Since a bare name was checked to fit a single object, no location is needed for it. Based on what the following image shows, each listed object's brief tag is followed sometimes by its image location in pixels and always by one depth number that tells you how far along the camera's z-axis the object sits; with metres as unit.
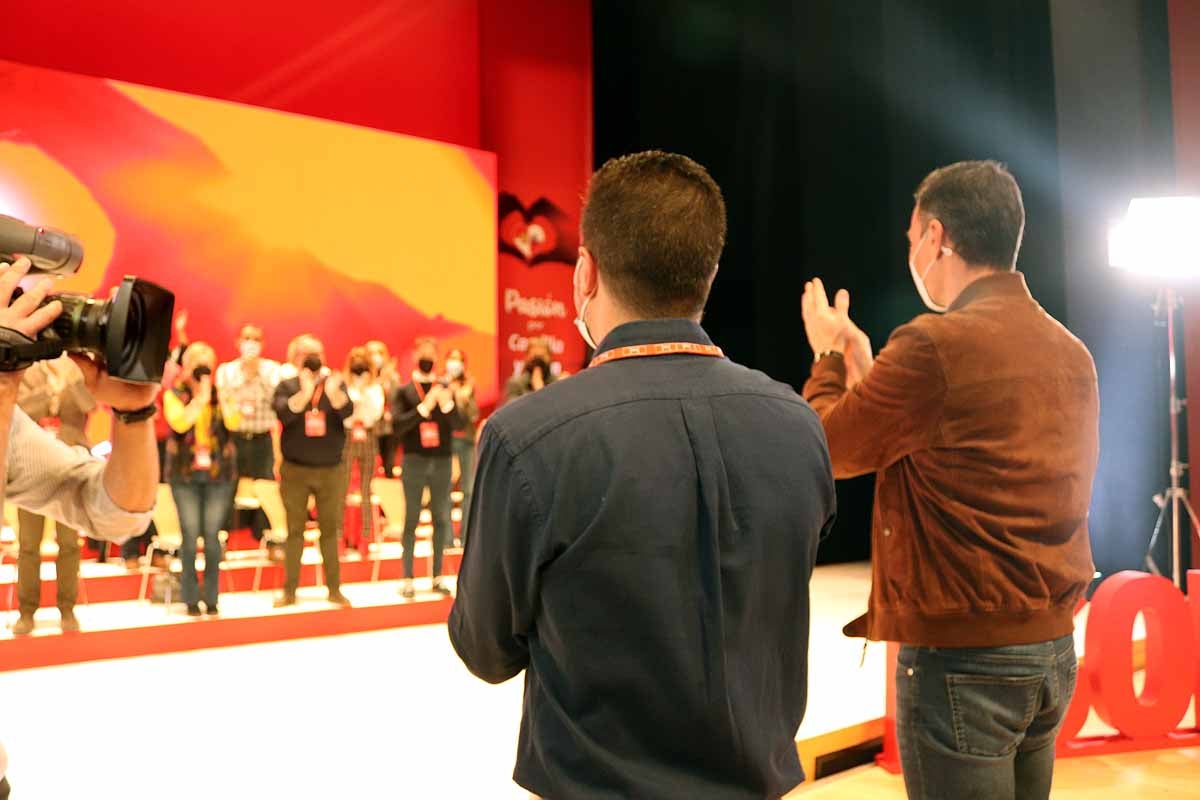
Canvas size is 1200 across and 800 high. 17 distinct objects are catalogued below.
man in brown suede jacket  1.55
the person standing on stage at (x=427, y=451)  6.51
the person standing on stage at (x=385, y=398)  7.48
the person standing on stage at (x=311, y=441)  5.94
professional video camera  1.17
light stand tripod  5.61
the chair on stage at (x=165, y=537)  6.30
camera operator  1.27
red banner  9.74
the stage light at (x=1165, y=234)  5.20
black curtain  7.15
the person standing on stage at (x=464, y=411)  6.97
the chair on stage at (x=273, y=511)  7.02
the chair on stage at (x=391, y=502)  8.04
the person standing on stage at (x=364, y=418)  6.72
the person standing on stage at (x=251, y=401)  6.19
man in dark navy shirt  1.02
